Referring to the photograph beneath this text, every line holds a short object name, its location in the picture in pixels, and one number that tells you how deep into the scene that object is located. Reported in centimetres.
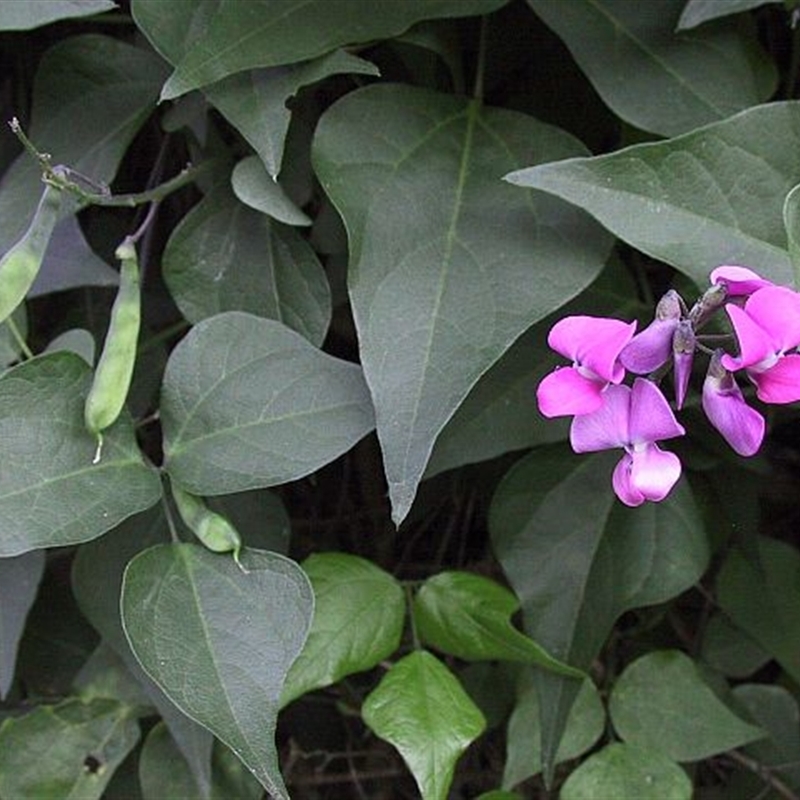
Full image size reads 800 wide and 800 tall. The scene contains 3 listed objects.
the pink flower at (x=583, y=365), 19
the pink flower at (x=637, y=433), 19
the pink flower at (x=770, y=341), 19
